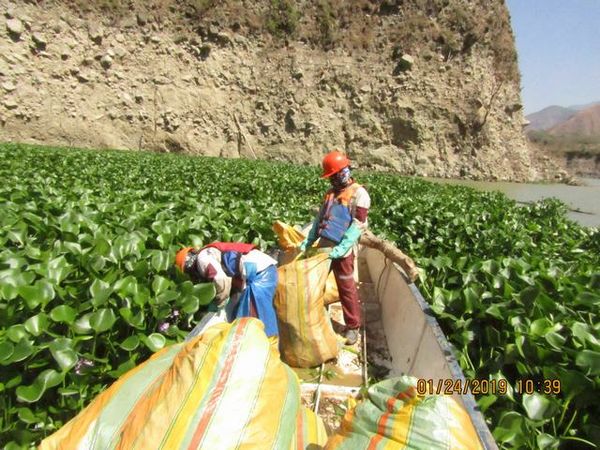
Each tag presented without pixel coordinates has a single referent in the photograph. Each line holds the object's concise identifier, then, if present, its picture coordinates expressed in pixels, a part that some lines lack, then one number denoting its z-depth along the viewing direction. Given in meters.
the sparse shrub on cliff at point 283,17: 25.08
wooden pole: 3.32
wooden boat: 2.20
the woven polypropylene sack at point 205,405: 1.38
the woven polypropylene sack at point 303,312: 3.06
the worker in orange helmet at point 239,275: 2.72
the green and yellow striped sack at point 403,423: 1.37
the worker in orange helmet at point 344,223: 3.48
